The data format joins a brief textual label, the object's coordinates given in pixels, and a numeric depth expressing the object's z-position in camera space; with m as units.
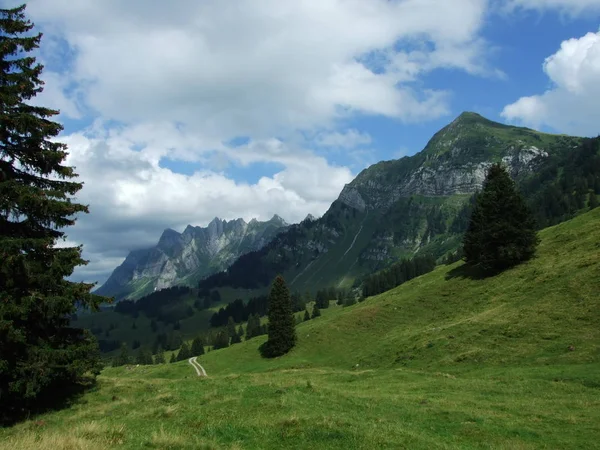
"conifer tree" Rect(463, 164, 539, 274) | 59.94
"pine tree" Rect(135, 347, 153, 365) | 192.25
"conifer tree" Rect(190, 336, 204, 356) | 169.50
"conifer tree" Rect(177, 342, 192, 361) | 172.29
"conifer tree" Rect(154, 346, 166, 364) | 189.57
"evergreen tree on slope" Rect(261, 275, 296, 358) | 77.75
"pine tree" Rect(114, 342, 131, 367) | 180.65
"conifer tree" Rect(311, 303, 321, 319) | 176.38
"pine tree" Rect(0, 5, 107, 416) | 19.56
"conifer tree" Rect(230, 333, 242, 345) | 194.70
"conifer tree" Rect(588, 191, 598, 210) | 186.38
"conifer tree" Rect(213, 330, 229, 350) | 186.88
